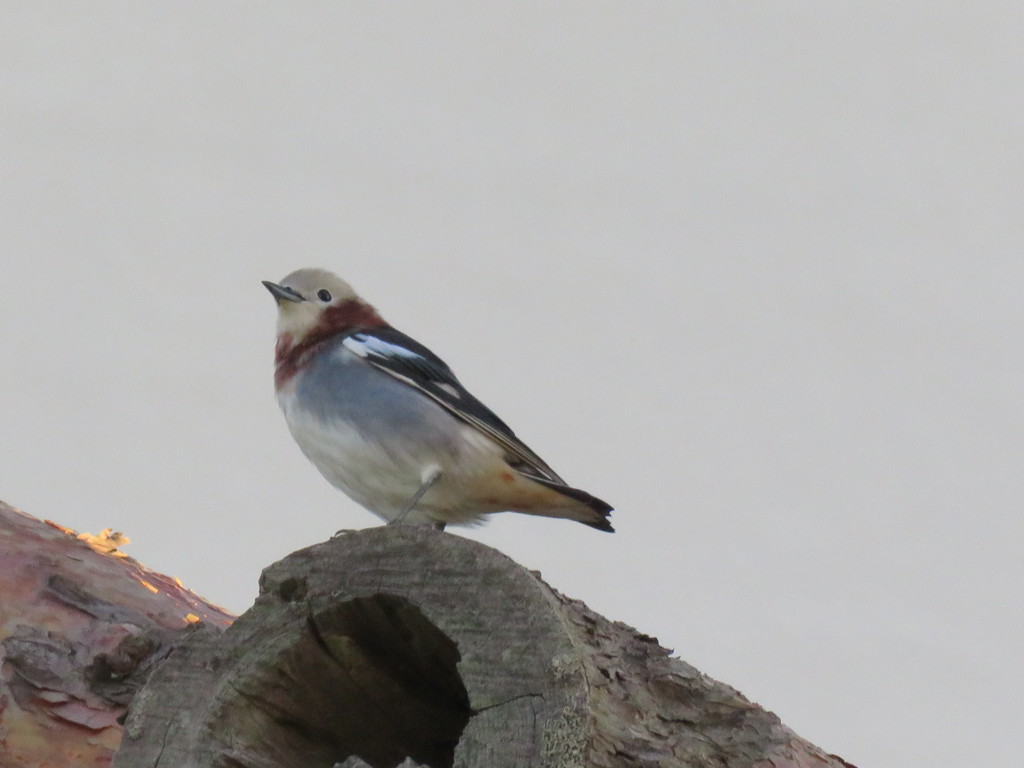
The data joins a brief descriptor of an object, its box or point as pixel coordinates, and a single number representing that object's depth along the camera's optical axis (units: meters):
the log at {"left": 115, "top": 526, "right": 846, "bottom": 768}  6.22
